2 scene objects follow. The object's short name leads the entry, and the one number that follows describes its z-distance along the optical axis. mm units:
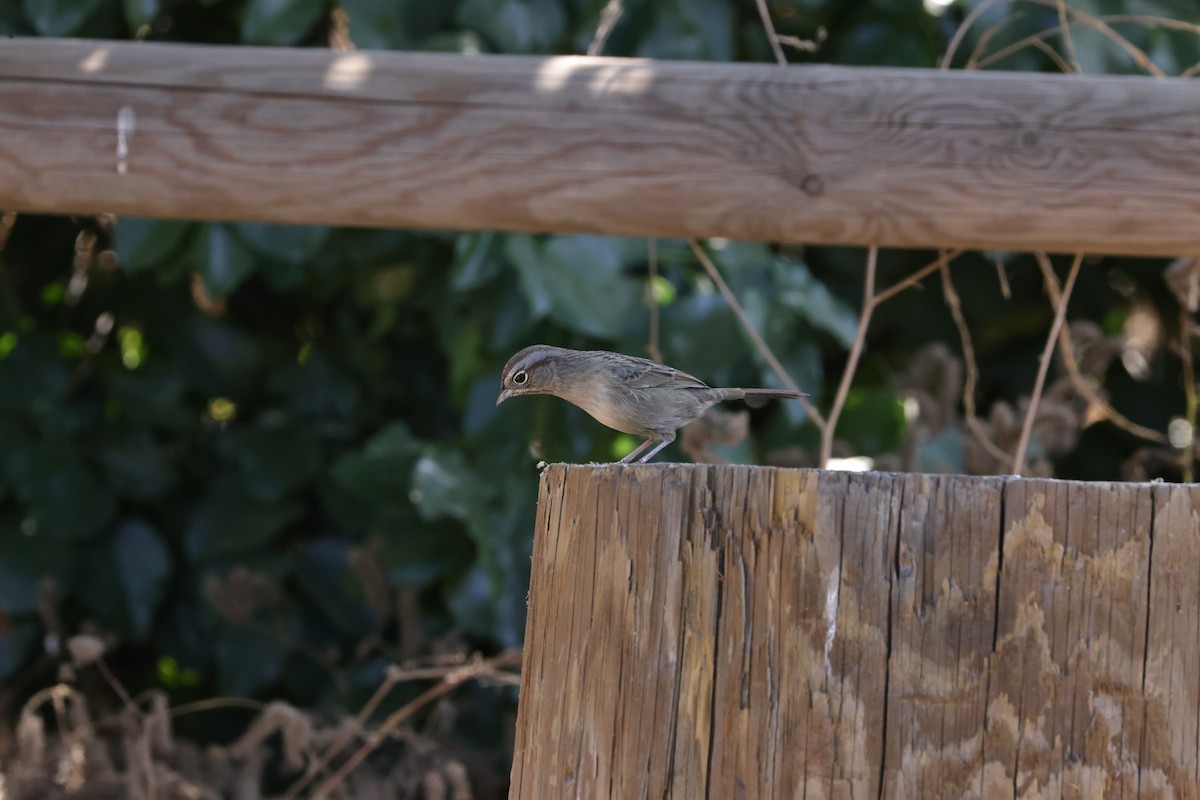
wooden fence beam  5977
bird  5953
